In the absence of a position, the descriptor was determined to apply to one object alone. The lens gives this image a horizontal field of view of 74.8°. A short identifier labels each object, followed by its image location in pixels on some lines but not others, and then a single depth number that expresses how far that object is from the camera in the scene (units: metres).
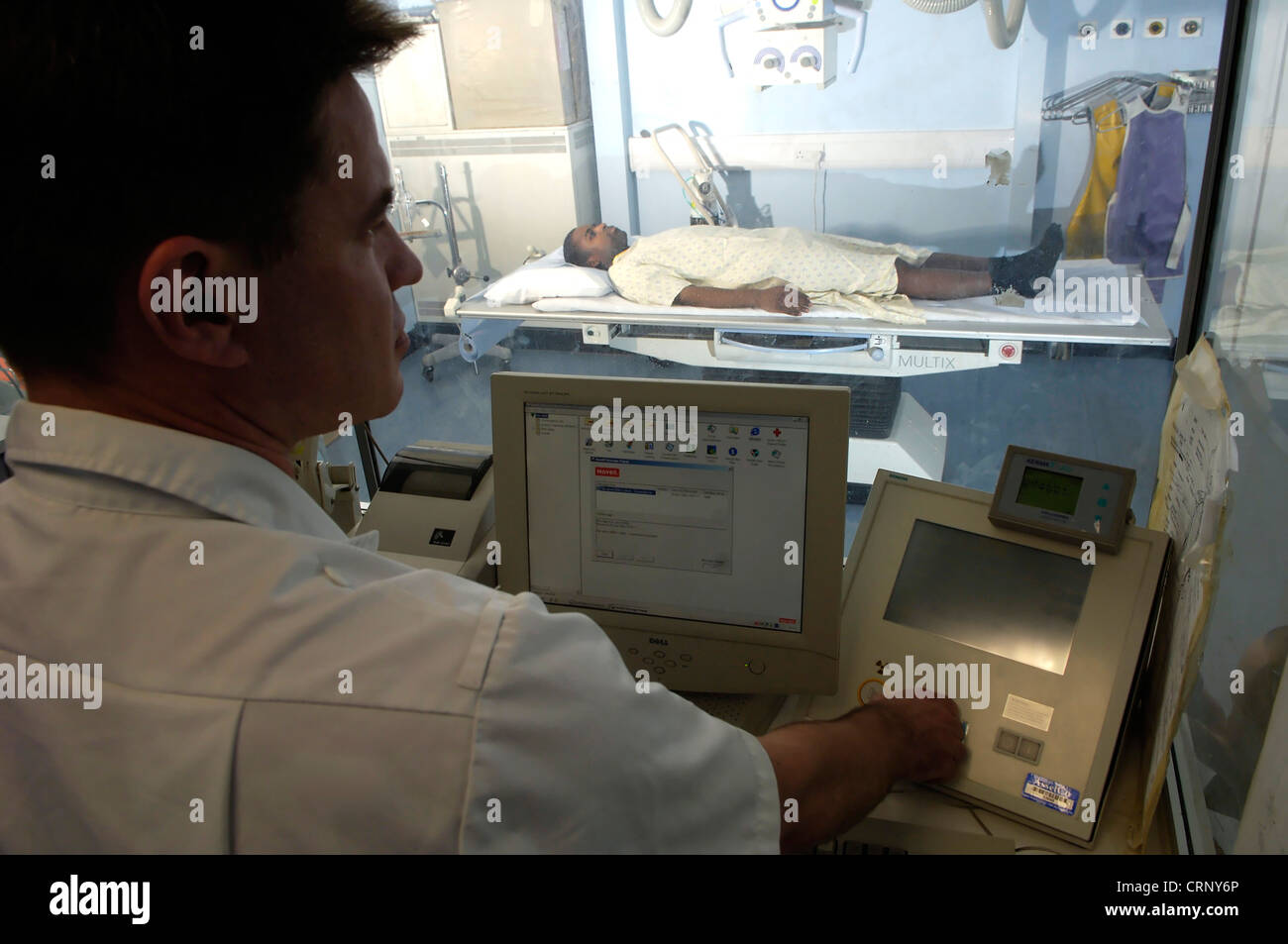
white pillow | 2.70
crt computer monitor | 0.96
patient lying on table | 2.56
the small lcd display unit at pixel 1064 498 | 0.94
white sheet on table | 2.36
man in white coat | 0.51
